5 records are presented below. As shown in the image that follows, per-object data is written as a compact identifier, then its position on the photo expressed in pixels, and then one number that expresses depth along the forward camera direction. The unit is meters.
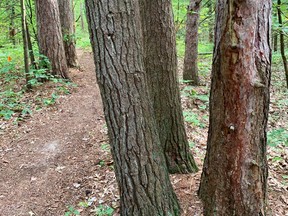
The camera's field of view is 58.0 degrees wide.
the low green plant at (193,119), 5.61
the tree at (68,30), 9.52
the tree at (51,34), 7.68
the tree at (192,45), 7.20
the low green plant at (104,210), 3.23
